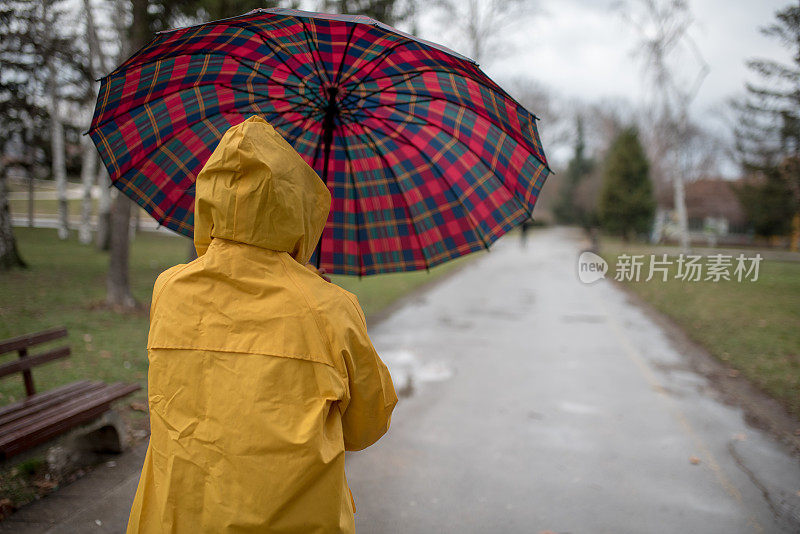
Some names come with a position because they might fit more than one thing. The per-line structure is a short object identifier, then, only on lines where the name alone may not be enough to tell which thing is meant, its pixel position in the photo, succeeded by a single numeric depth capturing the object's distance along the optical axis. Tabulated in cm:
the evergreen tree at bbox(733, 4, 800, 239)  1548
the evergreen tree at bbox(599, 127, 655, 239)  3609
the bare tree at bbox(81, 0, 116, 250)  1353
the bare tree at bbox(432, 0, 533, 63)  2672
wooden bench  351
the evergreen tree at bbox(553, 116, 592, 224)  6219
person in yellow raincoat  160
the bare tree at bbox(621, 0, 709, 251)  2514
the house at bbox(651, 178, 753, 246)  4397
